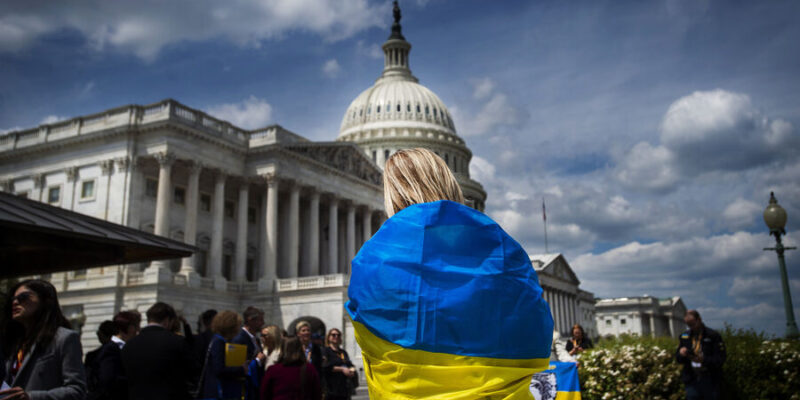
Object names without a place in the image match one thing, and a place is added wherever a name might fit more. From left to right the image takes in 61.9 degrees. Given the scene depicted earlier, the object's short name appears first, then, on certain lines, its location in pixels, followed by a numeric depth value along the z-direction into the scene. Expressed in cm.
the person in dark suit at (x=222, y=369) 896
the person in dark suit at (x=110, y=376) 811
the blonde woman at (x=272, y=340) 994
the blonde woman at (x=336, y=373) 1172
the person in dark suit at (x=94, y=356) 872
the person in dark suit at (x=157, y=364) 757
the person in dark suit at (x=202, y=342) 940
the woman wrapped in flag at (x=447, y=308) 274
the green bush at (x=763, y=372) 1346
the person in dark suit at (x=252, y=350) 998
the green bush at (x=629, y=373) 1285
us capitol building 4178
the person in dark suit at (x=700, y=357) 1165
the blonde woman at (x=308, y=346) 1123
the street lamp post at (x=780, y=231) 1681
